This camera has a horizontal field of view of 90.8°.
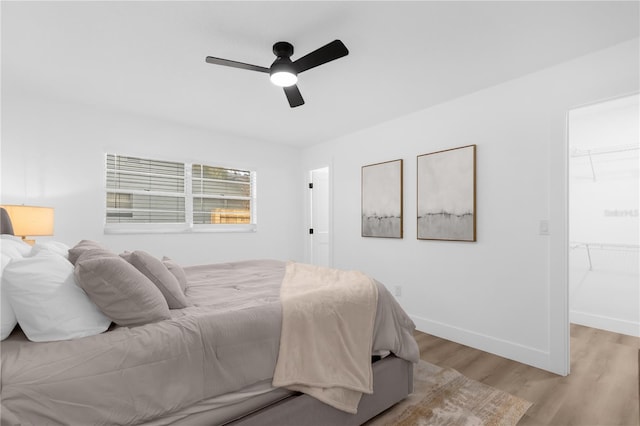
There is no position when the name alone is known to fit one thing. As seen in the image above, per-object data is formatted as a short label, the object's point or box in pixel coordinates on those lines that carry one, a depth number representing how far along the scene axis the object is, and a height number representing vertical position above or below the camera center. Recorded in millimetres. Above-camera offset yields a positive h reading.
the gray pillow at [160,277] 1763 -361
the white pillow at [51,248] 1680 -198
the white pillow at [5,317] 1231 -411
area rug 1924 -1266
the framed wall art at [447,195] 3182 +198
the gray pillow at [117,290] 1374 -344
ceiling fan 2039 +1042
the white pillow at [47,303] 1253 -369
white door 5418 -82
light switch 2666 -118
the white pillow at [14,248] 1521 -181
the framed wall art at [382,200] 3902 +176
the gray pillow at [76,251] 1797 -221
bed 1093 -623
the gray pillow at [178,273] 2187 -424
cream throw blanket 1599 -704
